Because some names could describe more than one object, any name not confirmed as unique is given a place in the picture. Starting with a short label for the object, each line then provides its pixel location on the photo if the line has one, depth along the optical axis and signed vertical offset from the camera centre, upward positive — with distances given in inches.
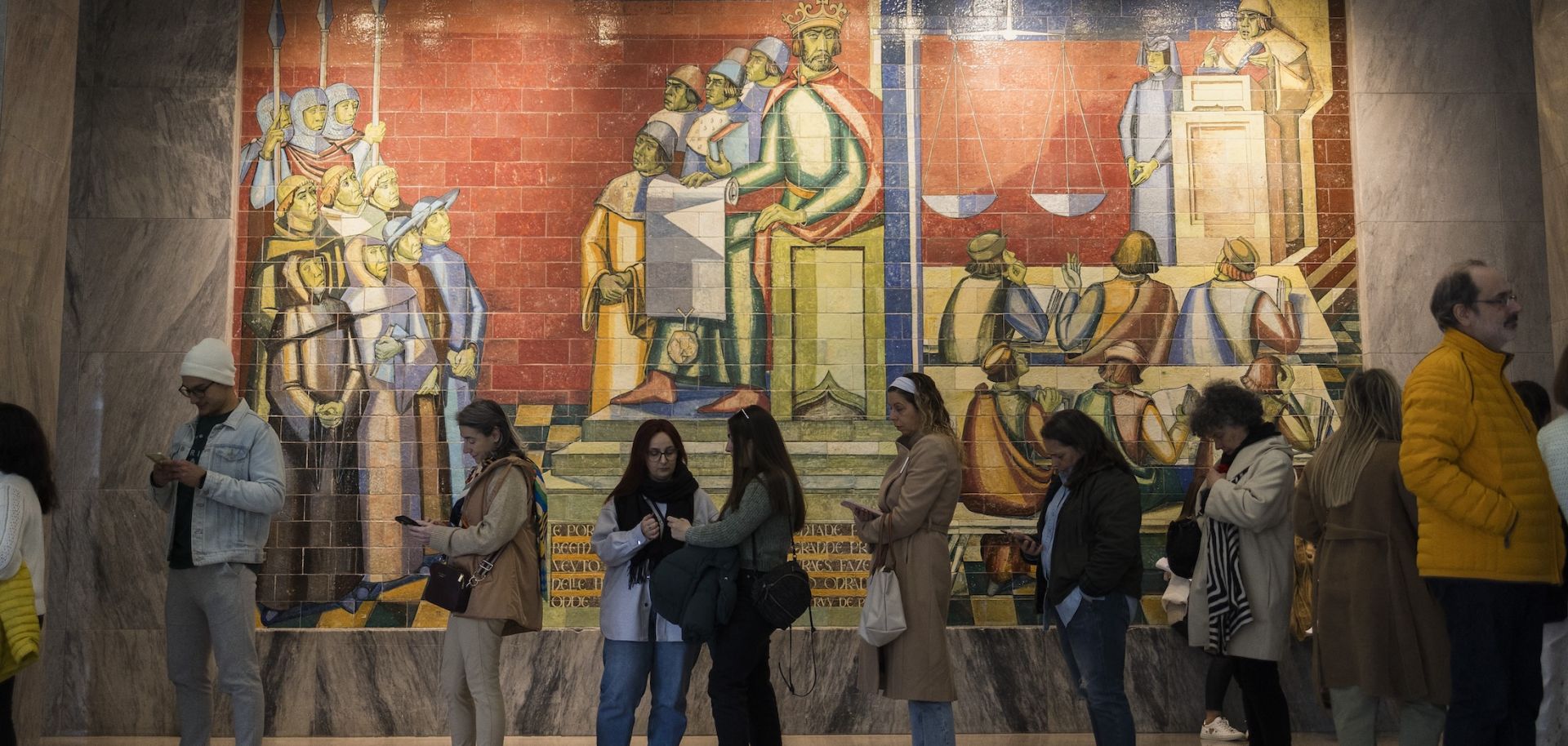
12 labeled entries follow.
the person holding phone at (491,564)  205.5 -23.0
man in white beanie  206.1 -20.1
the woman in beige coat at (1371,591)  174.4 -23.9
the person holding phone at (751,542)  200.7 -18.7
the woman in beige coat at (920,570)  197.0 -23.0
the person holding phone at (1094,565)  198.7 -22.5
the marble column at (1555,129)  226.5 +51.1
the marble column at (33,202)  225.6 +40.5
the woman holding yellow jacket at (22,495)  169.9 -9.0
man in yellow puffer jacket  149.2 -11.8
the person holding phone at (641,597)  208.8 -28.1
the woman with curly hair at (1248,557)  193.3 -21.3
